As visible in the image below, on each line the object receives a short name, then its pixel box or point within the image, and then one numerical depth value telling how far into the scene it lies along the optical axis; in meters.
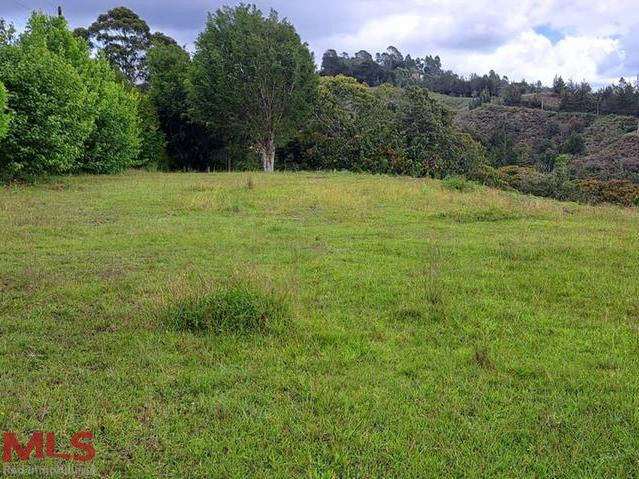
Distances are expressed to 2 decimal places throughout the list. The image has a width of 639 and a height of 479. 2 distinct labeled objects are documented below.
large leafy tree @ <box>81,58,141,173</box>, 20.59
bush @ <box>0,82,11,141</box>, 13.34
